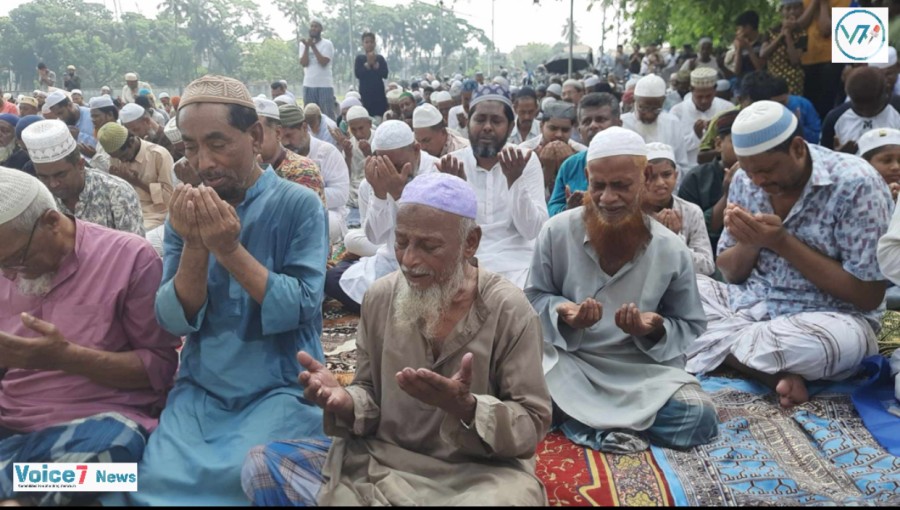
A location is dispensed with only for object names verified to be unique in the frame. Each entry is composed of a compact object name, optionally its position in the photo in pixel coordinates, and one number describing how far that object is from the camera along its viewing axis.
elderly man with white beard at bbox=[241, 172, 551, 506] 2.29
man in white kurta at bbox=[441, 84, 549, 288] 4.81
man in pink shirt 2.57
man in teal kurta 2.48
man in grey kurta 3.24
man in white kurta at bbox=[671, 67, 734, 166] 8.26
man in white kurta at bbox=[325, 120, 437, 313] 4.81
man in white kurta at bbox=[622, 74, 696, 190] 7.50
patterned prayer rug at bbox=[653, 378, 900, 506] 2.84
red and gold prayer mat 2.86
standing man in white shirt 13.72
